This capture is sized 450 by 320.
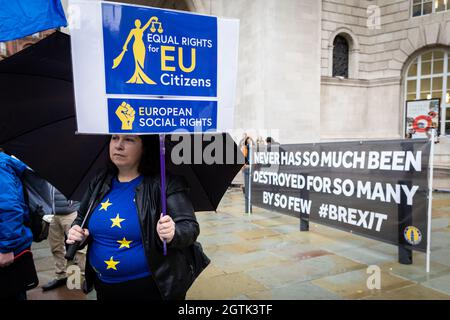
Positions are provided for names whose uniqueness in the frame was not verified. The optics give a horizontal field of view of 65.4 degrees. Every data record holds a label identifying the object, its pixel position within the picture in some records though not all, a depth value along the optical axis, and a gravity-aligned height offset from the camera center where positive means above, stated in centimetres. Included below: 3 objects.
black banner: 469 -92
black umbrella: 211 -3
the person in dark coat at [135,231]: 203 -58
